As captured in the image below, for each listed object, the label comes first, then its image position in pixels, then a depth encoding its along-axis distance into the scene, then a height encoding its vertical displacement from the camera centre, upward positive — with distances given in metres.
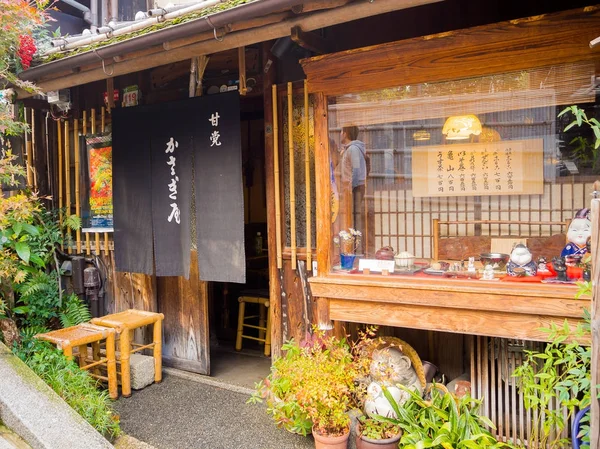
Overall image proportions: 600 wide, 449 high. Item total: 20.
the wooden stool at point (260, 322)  7.49 -1.91
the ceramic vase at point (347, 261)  5.06 -0.58
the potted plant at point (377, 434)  4.12 -2.12
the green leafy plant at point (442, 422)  3.83 -1.97
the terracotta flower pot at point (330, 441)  4.29 -2.23
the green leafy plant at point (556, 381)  3.20 -1.44
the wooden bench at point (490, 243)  4.61 -0.41
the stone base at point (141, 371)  6.20 -2.21
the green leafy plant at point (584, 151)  4.41 +0.55
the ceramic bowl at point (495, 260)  4.59 -0.56
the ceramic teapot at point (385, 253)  5.05 -0.51
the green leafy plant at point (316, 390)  4.30 -1.80
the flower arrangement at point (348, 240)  5.15 -0.35
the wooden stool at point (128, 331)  6.00 -1.63
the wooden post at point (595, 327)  2.71 -0.74
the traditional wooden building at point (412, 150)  3.99 +0.69
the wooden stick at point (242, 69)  5.44 +1.75
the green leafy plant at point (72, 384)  4.70 -1.90
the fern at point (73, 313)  7.15 -1.60
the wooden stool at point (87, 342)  5.52 -1.60
